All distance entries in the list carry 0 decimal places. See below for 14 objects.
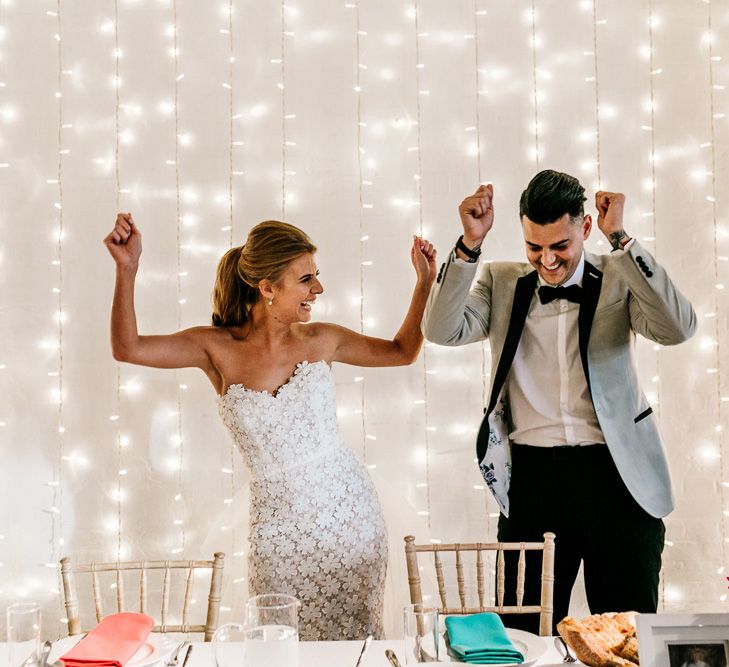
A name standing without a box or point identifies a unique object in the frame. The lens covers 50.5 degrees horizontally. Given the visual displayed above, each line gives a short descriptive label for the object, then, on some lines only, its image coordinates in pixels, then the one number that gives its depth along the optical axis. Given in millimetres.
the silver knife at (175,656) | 1478
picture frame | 1183
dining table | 1459
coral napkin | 1409
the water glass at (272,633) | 1135
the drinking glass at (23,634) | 1248
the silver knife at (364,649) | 1482
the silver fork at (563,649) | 1433
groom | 2125
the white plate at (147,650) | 1460
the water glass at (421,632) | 1244
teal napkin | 1400
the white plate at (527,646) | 1391
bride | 2223
